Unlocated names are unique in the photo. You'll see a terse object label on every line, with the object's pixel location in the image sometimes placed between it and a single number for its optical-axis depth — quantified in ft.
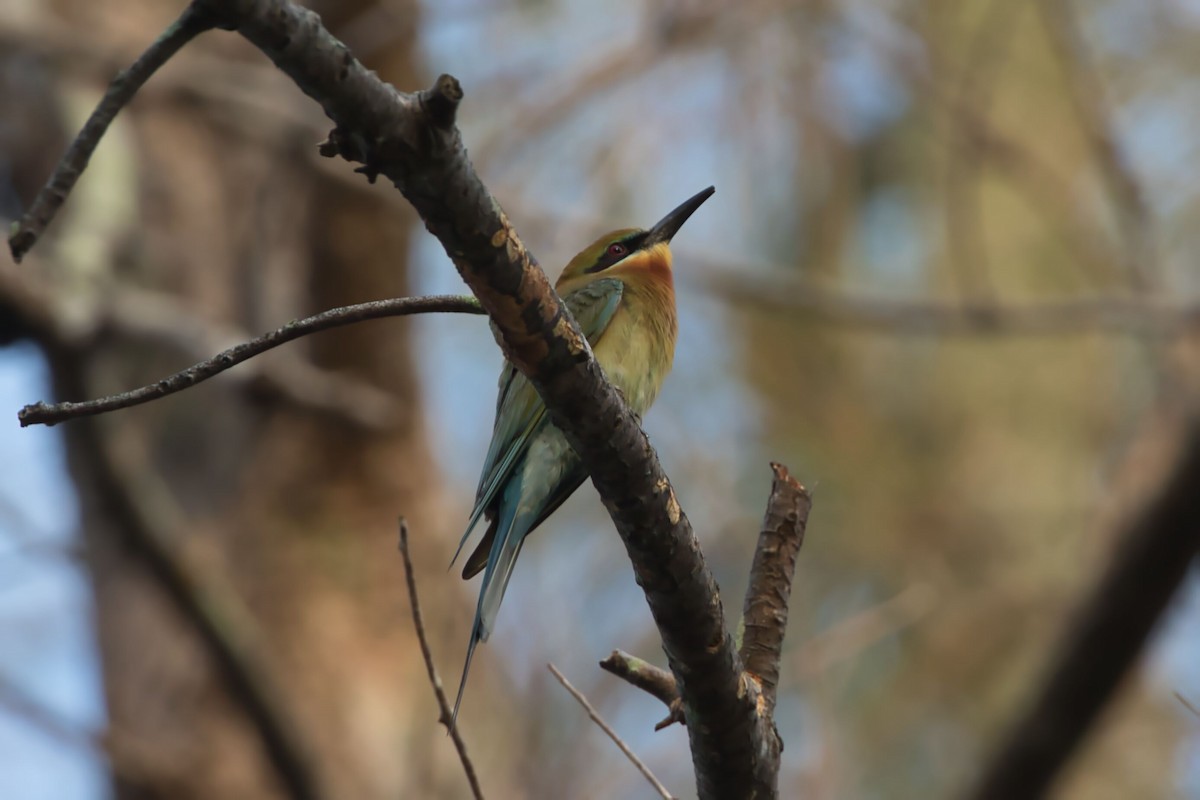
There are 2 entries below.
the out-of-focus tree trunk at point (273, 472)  33.04
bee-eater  19.97
